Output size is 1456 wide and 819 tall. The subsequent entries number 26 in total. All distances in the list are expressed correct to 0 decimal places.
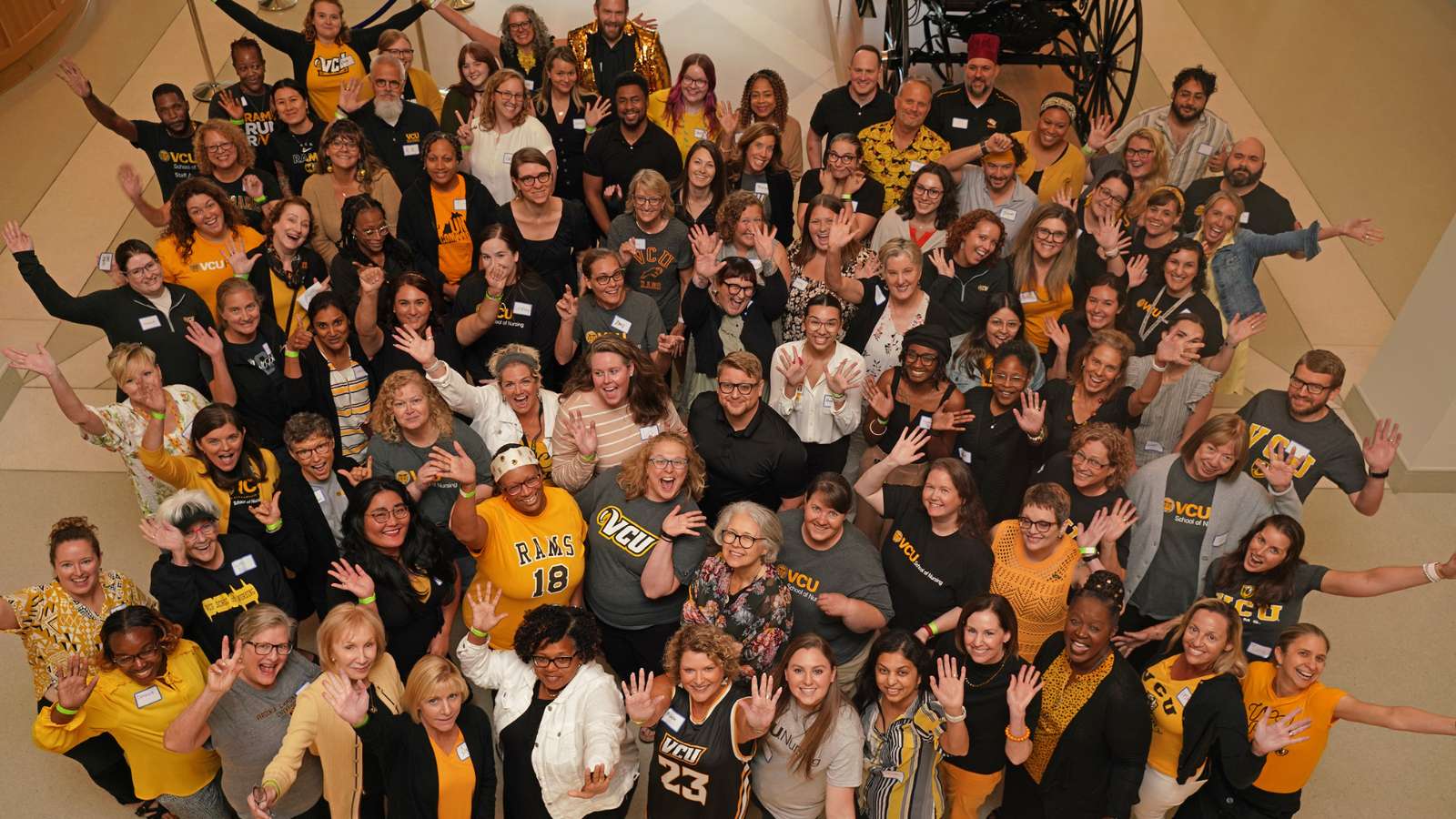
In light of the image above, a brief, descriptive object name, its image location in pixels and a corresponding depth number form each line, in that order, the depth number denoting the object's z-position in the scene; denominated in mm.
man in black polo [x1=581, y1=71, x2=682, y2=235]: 6867
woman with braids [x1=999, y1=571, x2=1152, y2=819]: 4164
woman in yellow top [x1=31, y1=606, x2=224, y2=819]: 4168
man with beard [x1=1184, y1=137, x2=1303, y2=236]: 6629
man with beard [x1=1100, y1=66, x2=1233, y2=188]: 6957
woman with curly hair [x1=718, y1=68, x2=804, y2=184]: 6883
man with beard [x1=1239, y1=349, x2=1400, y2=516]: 5086
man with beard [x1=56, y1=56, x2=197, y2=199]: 7023
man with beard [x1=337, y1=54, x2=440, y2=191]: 6957
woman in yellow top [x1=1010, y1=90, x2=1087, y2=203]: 6906
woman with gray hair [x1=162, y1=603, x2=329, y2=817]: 4125
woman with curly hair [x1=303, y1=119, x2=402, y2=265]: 6324
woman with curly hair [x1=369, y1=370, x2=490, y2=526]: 4934
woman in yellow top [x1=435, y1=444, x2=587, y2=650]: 4652
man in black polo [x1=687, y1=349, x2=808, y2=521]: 5074
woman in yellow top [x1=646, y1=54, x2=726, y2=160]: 7035
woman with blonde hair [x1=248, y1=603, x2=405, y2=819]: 4105
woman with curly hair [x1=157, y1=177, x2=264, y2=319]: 5988
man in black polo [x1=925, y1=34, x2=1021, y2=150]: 7184
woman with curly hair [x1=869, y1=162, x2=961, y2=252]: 6234
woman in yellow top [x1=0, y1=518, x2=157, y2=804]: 4484
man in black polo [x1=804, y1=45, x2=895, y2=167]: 7180
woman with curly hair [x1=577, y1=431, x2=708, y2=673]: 4668
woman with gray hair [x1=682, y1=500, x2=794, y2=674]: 4398
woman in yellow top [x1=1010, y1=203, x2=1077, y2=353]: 5945
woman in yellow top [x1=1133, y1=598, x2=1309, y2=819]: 4207
